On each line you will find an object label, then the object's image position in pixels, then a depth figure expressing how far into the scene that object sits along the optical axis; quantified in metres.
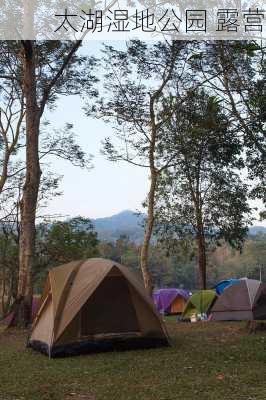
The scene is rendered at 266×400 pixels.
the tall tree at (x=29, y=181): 11.78
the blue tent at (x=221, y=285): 18.77
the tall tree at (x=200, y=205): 21.50
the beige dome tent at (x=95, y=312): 8.00
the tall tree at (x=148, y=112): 16.80
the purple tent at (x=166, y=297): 20.69
